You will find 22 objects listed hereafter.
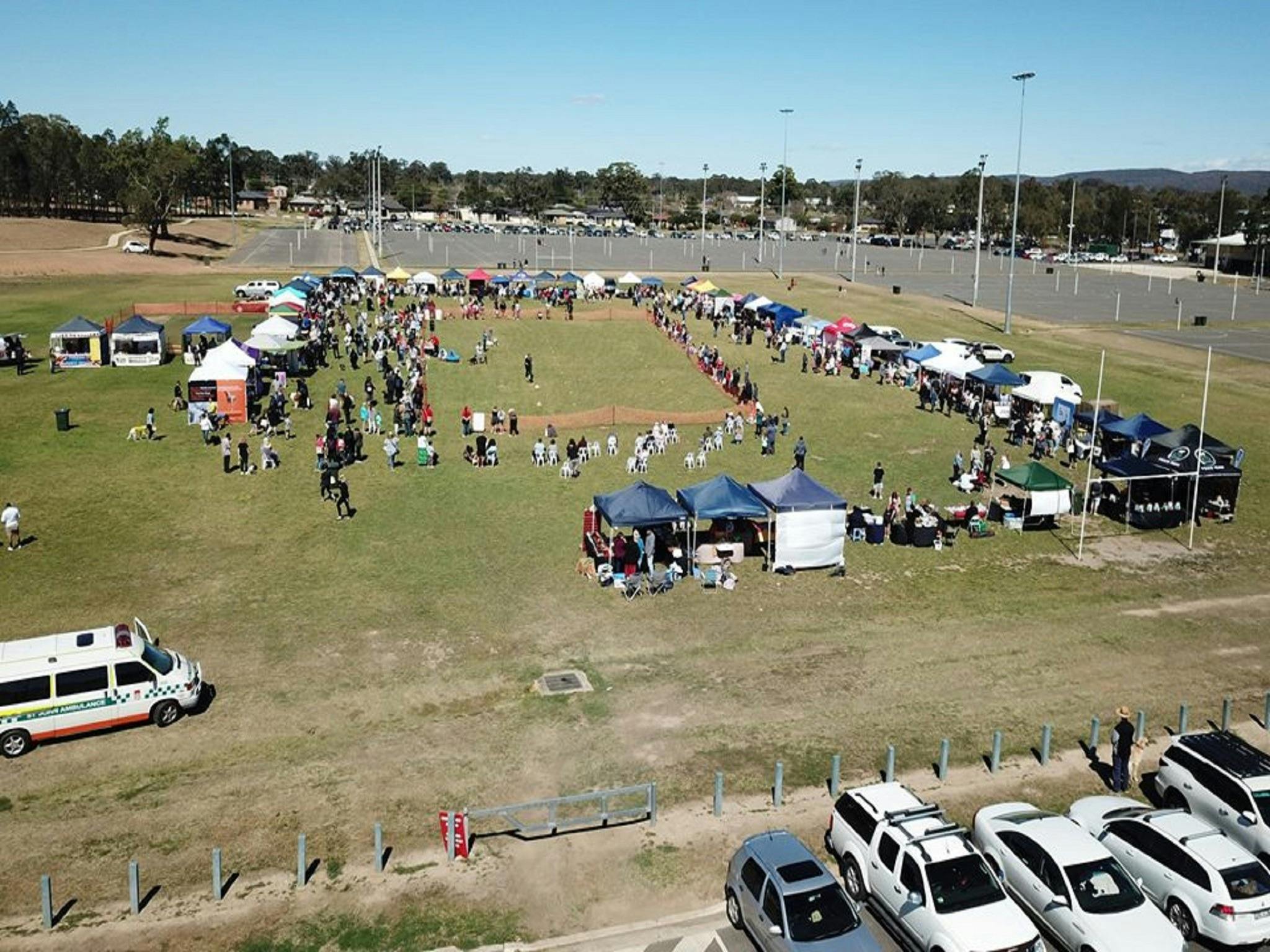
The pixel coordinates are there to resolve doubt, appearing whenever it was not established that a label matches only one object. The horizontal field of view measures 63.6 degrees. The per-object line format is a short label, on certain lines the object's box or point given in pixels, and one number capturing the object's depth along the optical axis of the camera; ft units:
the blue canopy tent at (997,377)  141.59
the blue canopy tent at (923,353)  160.04
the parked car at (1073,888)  39.73
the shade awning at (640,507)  82.33
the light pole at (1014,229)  204.74
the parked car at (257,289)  230.48
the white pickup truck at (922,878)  38.96
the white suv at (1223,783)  47.52
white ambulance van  55.36
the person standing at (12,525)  84.25
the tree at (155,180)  346.13
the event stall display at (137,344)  159.63
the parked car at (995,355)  182.60
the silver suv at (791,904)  38.14
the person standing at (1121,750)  53.42
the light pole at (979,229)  227.96
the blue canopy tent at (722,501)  83.87
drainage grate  63.87
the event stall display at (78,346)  157.89
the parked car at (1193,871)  41.19
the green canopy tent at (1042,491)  96.78
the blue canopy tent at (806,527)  84.33
